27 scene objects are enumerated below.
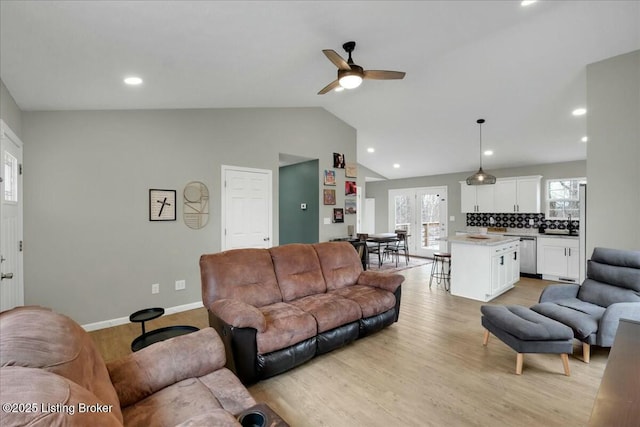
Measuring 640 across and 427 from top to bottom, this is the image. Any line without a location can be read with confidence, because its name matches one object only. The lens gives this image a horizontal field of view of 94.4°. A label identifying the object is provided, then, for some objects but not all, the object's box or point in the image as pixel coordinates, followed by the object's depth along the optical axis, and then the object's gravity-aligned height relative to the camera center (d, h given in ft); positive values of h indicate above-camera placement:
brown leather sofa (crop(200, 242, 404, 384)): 7.65 -2.91
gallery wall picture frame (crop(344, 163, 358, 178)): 19.81 +2.87
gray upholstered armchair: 8.49 -2.84
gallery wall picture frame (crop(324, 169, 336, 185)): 18.58 +2.27
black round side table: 7.79 -2.77
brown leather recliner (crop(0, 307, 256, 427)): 2.49 -2.29
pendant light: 15.97 +1.82
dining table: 23.21 -2.06
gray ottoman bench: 7.95 -3.35
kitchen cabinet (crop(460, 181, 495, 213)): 23.85 +1.20
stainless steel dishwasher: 20.02 -2.91
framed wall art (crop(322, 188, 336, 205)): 18.53 +1.05
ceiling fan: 8.94 +4.47
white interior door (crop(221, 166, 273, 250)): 14.89 +0.26
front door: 8.29 -0.24
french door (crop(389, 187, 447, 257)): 27.99 -0.35
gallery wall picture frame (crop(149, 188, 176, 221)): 12.78 +0.35
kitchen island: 14.79 -2.77
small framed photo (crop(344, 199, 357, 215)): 19.73 +0.39
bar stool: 17.55 -4.25
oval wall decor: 13.69 +0.37
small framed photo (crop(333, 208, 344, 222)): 19.06 -0.14
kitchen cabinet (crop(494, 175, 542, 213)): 21.62 +1.37
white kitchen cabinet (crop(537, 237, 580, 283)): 18.44 -2.94
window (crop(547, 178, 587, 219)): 20.83 +1.07
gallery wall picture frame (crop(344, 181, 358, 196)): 19.72 +1.66
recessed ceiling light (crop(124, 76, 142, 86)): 9.34 +4.25
